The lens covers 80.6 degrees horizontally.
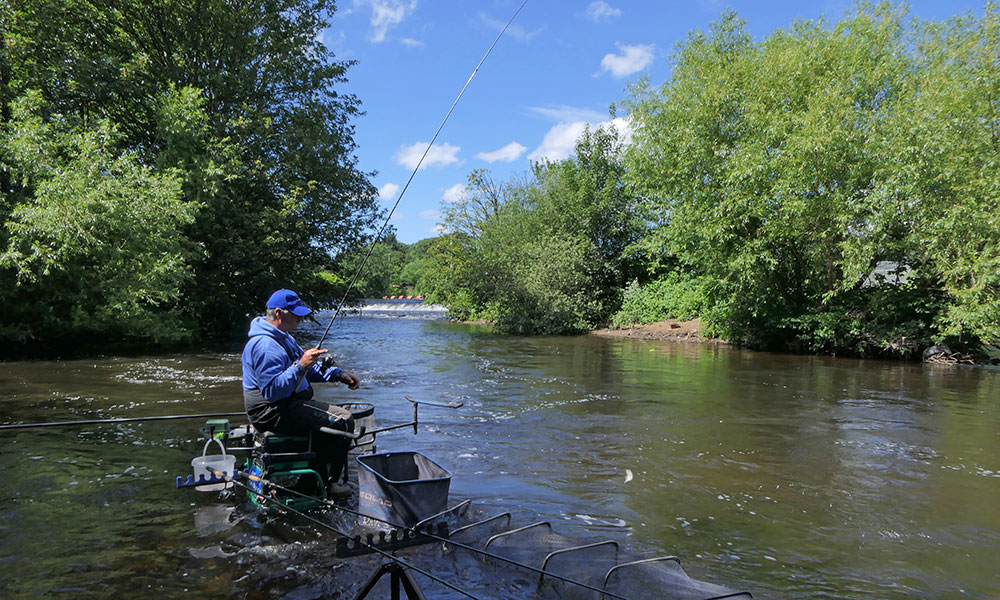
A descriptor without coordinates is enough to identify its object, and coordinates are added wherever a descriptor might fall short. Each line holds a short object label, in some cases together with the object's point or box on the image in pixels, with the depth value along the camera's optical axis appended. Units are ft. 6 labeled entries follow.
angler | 15.70
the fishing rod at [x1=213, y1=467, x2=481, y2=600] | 15.46
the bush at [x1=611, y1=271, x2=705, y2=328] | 100.12
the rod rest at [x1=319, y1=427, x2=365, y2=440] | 15.26
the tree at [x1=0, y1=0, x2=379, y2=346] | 63.21
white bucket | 16.07
